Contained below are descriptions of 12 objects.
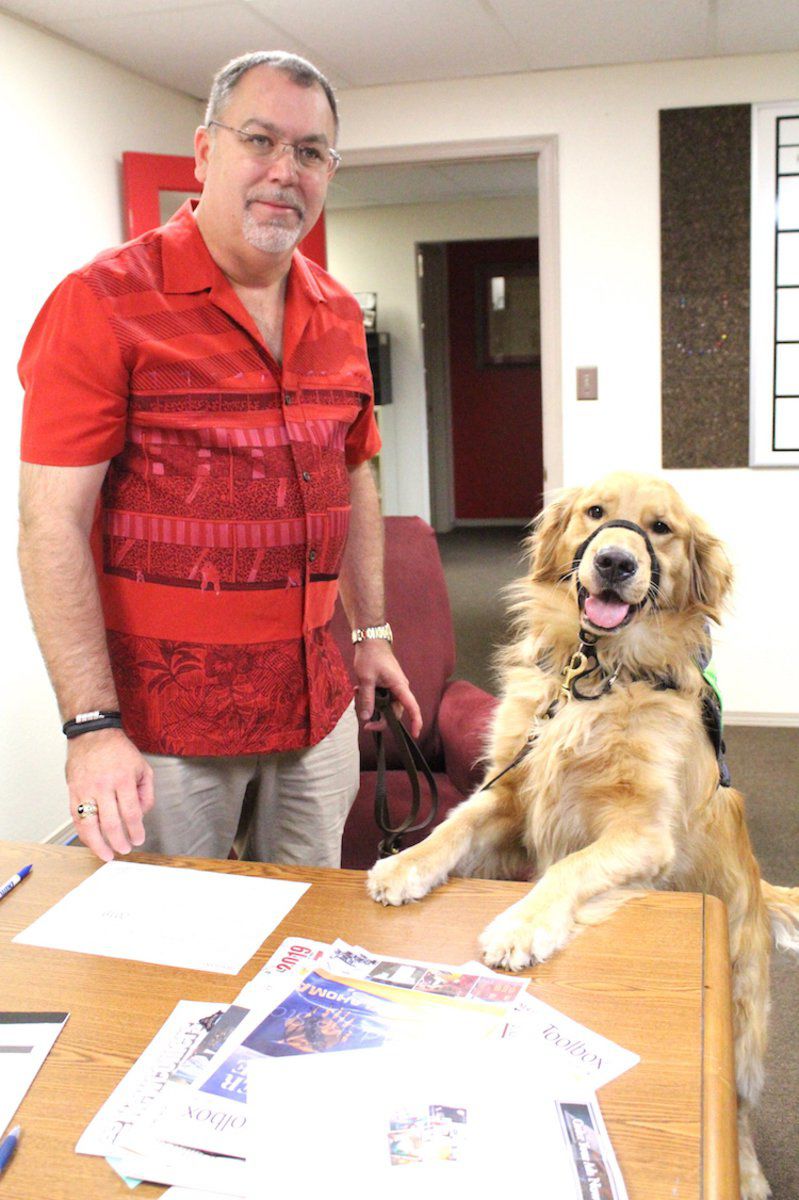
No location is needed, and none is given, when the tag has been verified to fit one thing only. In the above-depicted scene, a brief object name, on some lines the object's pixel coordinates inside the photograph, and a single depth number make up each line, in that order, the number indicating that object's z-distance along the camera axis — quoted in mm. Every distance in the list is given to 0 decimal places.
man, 1400
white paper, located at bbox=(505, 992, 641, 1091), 951
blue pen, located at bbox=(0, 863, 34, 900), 1324
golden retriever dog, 1584
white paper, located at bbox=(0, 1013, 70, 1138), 946
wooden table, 860
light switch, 4453
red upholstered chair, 2578
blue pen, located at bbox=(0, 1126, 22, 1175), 864
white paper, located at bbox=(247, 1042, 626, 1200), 825
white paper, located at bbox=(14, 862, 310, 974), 1171
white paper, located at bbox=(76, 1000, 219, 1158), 887
